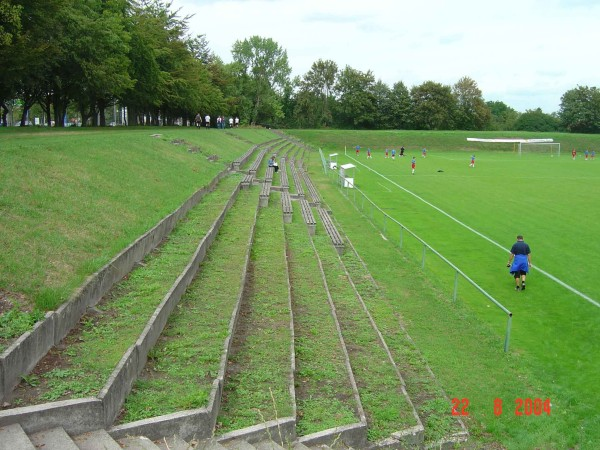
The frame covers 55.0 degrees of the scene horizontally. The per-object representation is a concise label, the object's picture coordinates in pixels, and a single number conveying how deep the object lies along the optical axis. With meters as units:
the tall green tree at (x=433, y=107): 112.50
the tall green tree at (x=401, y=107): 113.94
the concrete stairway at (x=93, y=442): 5.73
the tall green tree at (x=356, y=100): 112.94
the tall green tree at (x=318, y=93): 114.81
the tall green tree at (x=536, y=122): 127.88
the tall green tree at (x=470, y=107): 116.69
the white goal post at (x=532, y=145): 87.44
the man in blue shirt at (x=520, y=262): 16.50
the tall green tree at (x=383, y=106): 114.94
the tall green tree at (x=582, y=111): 116.62
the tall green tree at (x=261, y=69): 96.88
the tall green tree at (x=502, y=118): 129.60
